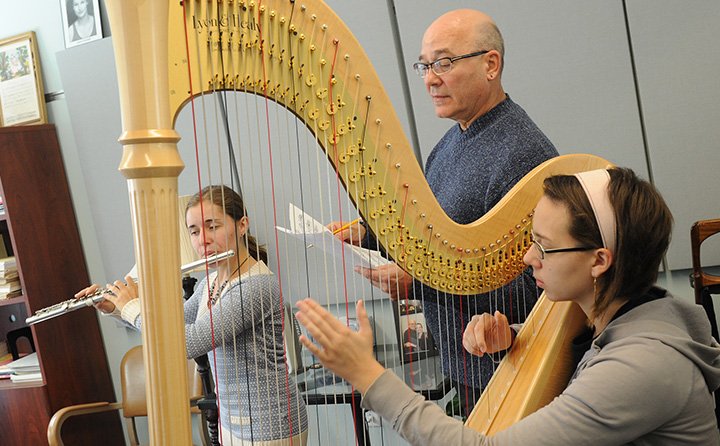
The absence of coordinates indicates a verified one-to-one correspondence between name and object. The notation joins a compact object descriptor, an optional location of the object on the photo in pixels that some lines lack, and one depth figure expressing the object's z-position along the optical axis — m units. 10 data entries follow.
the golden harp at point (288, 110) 0.87
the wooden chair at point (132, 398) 3.49
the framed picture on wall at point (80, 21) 3.71
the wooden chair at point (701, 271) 2.61
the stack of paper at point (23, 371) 3.66
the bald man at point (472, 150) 1.83
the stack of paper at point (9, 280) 3.61
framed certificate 3.89
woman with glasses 1.12
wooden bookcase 3.60
